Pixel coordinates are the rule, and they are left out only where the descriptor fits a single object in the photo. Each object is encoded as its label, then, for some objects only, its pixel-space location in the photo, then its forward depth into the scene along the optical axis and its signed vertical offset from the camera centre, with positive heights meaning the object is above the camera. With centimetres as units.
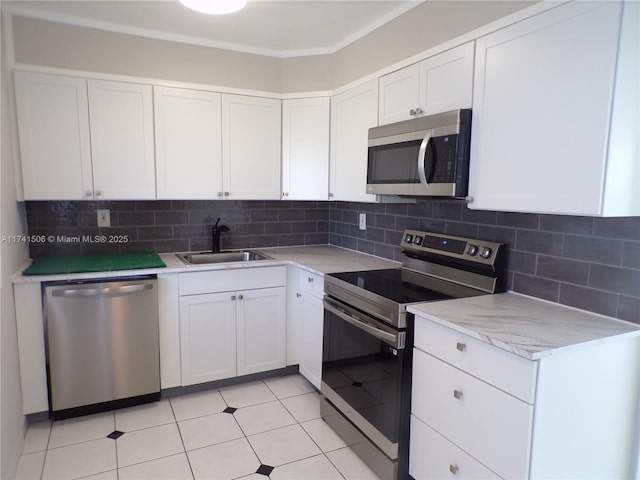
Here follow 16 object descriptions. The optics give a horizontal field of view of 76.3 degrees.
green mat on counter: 240 -46
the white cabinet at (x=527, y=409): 136 -76
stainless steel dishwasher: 240 -93
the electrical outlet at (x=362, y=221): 318 -20
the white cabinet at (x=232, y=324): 275 -91
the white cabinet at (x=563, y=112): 136 +32
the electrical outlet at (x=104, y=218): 292 -19
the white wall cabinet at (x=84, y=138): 248 +34
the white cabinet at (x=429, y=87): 189 +57
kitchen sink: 312 -49
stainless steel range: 188 -68
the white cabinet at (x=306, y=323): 268 -89
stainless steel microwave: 187 +21
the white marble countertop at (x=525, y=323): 138 -48
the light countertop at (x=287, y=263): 239 -46
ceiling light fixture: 178 +83
